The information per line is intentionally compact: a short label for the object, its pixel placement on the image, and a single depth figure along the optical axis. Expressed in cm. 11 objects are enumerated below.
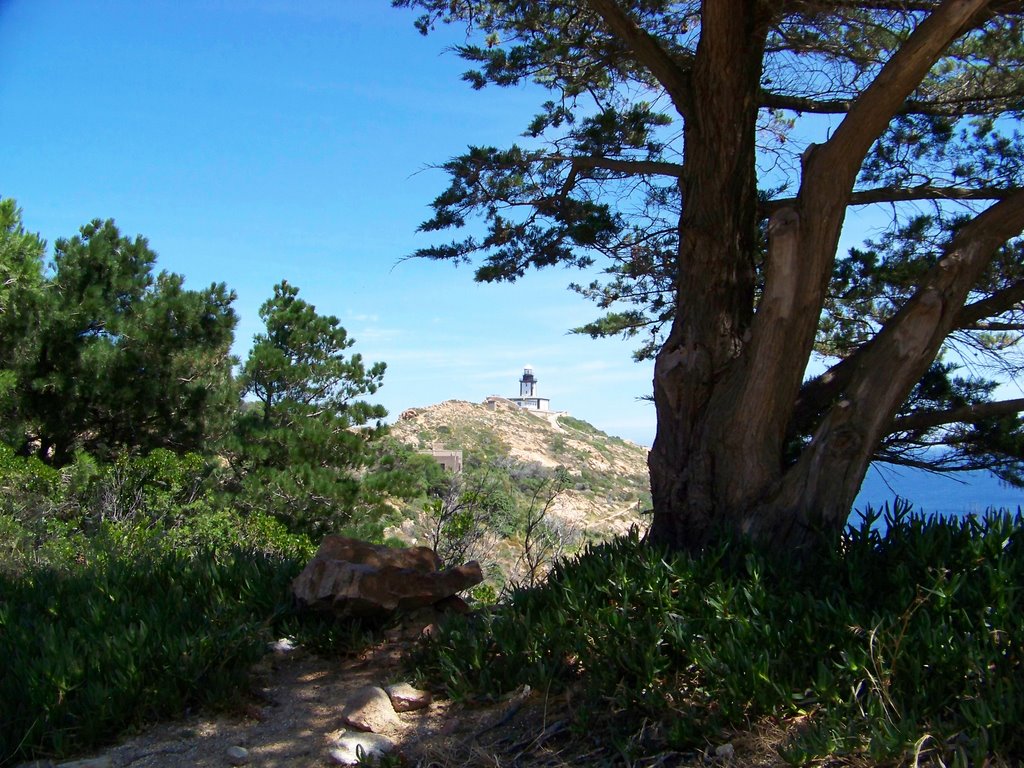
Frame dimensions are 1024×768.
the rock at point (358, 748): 380
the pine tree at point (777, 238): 478
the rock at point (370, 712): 416
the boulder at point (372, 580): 529
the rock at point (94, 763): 382
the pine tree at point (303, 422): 1390
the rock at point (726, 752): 329
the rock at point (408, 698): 439
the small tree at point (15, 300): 913
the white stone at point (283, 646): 524
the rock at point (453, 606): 559
